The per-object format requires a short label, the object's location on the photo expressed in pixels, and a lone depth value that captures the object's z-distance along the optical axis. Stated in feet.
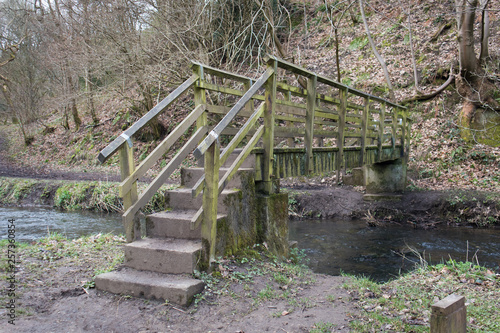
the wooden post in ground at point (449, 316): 7.20
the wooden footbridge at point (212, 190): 13.25
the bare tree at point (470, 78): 40.19
